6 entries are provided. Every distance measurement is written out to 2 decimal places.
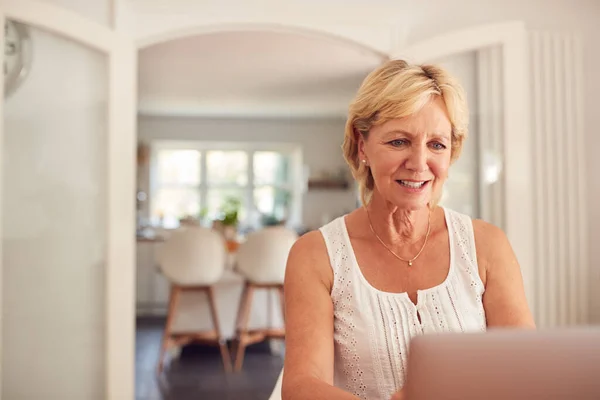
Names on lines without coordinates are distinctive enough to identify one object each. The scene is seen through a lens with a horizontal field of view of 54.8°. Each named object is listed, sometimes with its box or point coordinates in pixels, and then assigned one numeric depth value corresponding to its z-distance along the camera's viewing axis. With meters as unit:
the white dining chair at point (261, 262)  4.38
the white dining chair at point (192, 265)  4.29
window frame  8.84
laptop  0.51
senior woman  1.18
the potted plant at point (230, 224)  5.59
